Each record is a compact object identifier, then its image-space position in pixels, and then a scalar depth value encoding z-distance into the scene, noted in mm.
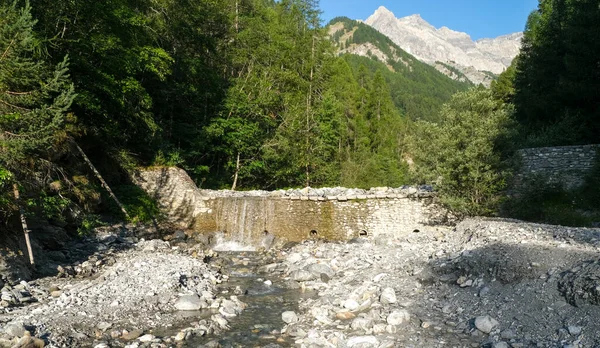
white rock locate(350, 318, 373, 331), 7595
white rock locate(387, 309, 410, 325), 7637
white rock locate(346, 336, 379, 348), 6773
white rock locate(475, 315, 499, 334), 6988
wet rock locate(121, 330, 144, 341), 7164
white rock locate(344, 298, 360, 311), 8727
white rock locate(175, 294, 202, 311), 8930
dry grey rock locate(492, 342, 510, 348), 6234
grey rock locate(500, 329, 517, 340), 6578
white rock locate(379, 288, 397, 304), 8844
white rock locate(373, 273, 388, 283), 10578
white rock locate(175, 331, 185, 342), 7259
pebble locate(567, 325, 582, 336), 6180
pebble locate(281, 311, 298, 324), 8400
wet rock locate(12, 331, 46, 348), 6074
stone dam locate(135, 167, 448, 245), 17531
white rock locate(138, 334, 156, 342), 7105
